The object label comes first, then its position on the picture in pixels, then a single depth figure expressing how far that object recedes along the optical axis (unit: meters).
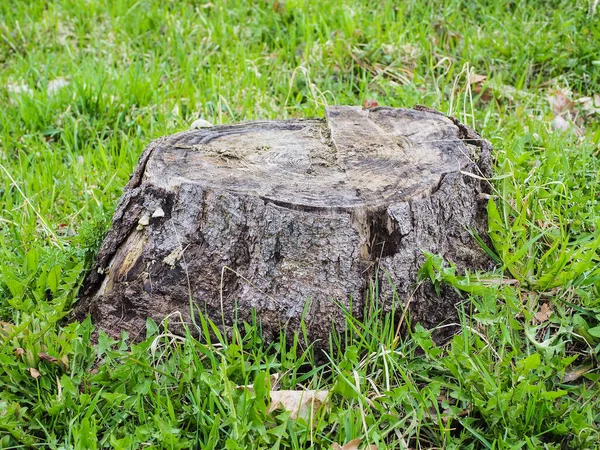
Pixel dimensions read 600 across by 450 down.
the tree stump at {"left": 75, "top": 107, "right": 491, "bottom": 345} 2.32
